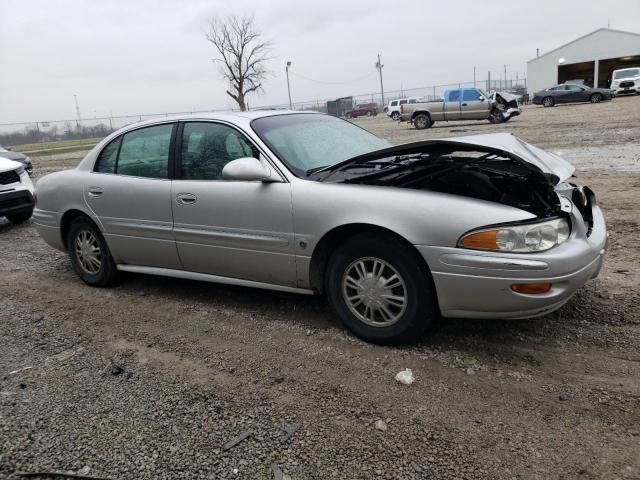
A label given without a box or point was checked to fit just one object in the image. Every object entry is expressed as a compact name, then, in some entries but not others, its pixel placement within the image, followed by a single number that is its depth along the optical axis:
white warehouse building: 45.78
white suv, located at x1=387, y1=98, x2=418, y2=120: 38.03
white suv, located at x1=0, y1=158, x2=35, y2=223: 7.45
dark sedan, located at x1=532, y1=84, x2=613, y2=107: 31.74
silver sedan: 2.88
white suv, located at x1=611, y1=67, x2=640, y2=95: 33.69
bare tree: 42.84
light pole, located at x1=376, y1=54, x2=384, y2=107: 68.81
